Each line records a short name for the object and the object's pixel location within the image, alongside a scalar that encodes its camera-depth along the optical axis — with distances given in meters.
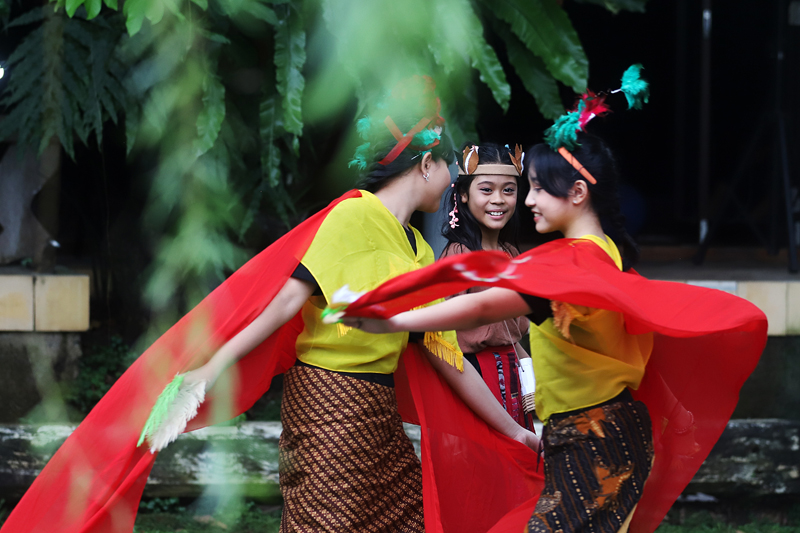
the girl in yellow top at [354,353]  8.65
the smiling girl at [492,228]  9.07
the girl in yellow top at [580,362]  8.42
